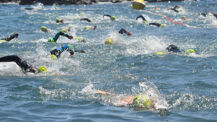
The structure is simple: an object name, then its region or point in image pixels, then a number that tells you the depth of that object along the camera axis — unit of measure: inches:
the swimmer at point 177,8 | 1592.6
